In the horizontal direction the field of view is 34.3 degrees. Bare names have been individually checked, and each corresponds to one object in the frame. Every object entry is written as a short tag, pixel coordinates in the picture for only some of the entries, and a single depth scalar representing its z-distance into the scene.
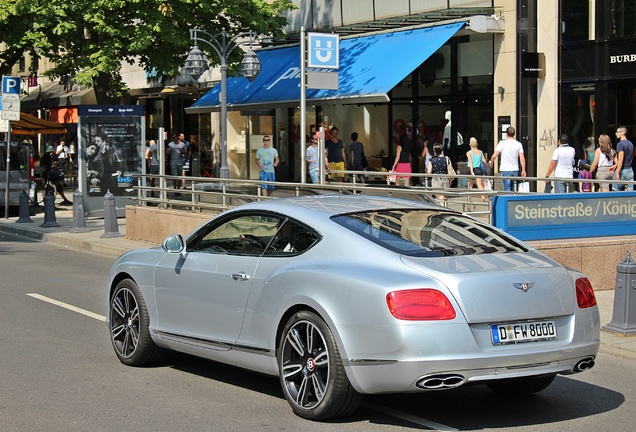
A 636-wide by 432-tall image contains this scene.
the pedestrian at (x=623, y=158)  20.41
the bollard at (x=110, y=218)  20.20
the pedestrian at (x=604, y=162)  20.30
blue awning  26.62
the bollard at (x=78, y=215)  21.53
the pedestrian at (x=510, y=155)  21.64
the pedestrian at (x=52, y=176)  31.14
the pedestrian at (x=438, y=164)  20.65
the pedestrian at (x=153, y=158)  31.67
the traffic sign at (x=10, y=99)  25.23
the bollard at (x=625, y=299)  10.02
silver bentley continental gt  6.22
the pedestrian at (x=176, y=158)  29.53
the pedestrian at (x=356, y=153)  28.81
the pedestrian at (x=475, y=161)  23.00
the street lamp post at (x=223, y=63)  25.02
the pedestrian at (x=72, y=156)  42.46
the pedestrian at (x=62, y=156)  40.27
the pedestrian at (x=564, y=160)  20.69
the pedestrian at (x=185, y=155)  29.48
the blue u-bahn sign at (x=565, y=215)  12.58
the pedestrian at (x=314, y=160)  25.44
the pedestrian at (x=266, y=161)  25.75
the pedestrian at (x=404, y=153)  27.25
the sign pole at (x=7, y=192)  25.37
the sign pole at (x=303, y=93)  19.34
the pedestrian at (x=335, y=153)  26.78
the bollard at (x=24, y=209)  24.57
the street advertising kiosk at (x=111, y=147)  24.75
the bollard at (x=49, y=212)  23.25
